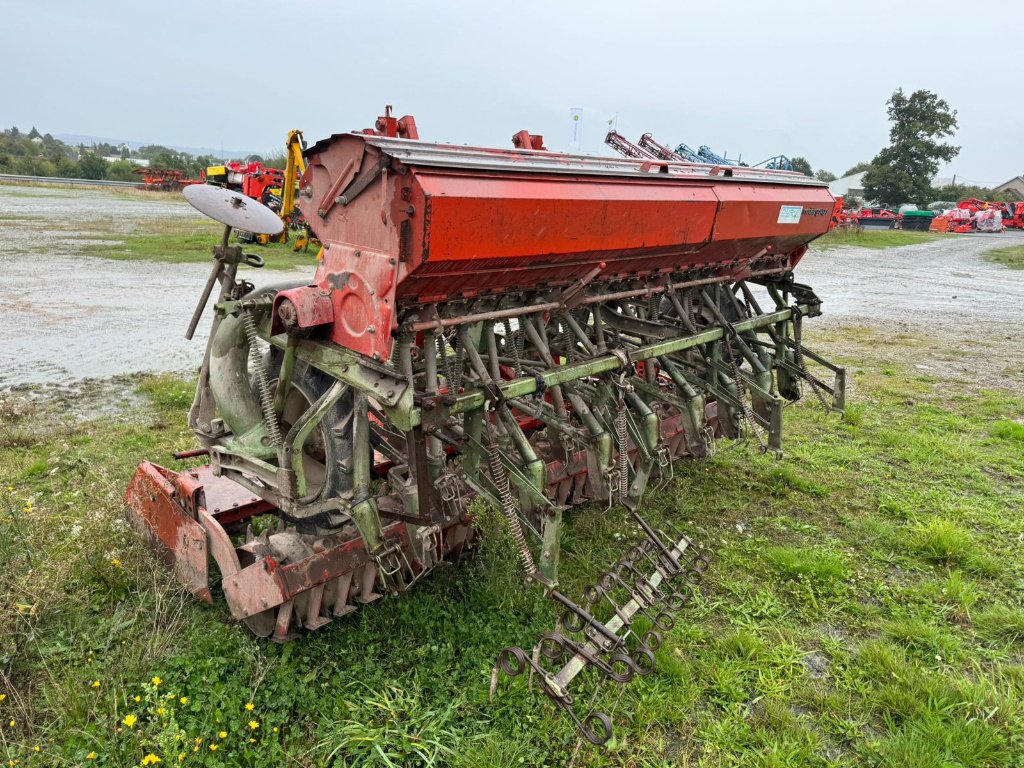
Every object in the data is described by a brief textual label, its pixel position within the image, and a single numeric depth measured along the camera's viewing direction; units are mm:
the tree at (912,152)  42375
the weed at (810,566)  4297
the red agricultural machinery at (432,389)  3055
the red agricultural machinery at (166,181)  38406
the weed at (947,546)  4469
